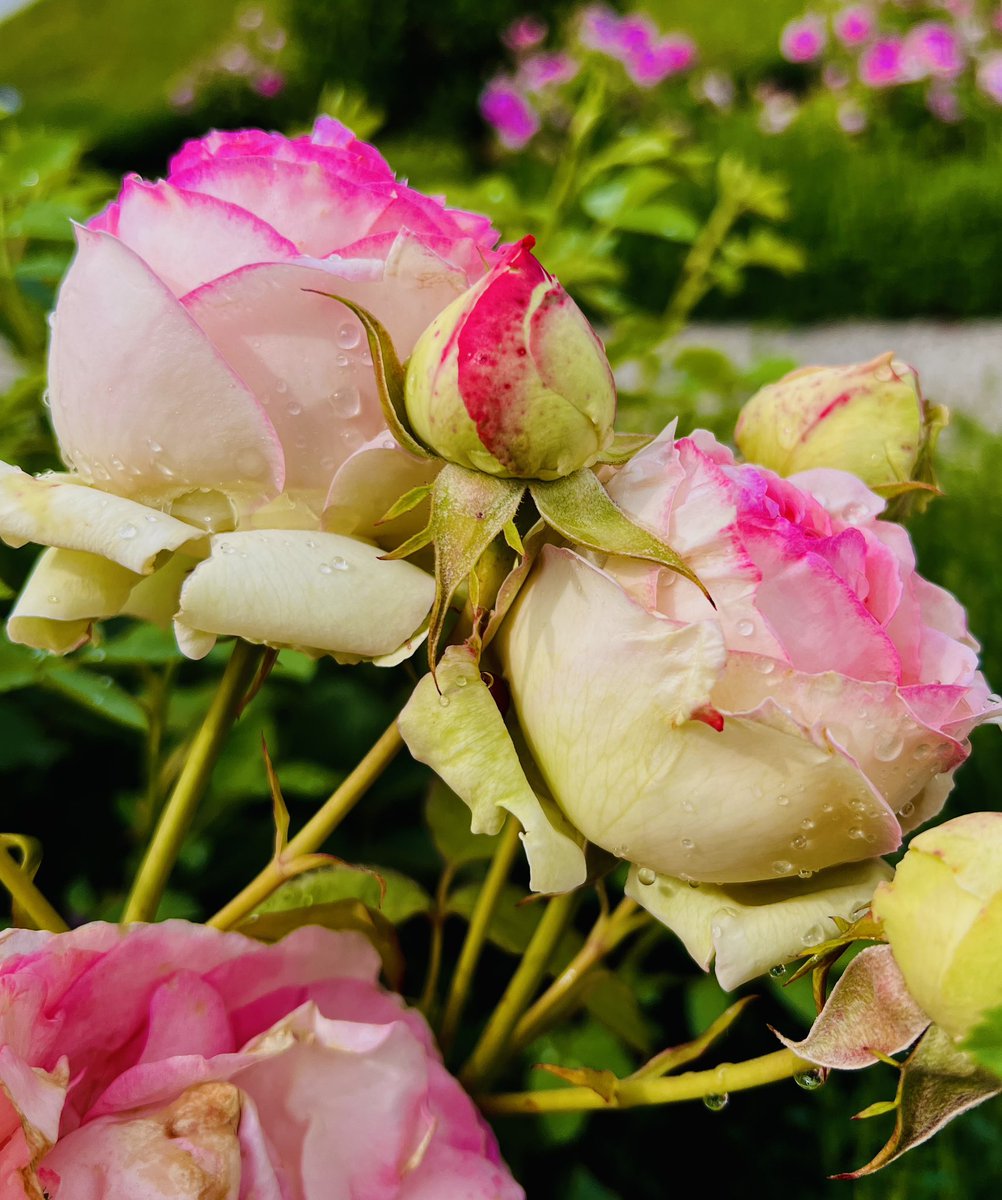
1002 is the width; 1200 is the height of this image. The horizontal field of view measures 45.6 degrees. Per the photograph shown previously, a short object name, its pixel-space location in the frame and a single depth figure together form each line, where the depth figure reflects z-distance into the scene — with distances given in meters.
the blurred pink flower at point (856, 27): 4.81
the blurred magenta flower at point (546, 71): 2.77
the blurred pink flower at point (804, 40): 5.14
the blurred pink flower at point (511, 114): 2.82
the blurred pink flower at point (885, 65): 4.74
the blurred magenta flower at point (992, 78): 4.64
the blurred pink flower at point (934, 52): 4.68
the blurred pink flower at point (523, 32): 4.61
